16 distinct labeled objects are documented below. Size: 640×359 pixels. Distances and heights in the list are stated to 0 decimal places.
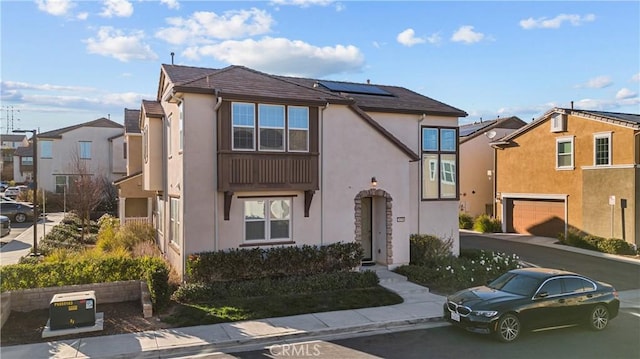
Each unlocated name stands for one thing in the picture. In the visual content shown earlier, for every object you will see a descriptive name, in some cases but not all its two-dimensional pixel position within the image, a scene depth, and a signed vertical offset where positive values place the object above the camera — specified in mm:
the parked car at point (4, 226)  24958 -2600
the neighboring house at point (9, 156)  71675 +4217
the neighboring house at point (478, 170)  32938 +638
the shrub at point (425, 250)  16531 -2647
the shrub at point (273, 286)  12258 -3099
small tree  22609 -890
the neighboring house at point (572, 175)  22484 +213
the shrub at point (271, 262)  12922 -2522
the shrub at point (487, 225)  30016 -3098
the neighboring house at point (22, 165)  63406 +2172
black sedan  9766 -2840
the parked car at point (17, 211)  31719 -2181
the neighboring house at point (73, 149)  41812 +2875
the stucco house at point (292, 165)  13367 +486
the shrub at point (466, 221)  31750 -2988
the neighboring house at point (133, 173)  22078 +327
